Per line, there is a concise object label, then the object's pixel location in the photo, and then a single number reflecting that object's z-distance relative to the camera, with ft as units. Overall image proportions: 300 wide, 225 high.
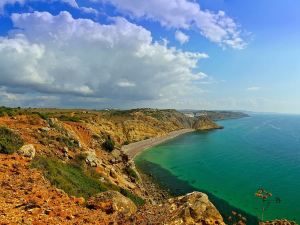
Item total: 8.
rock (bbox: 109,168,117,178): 115.35
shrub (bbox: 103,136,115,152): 166.41
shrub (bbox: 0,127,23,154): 68.29
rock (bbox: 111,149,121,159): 162.73
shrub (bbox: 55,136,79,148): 112.55
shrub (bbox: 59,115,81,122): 203.40
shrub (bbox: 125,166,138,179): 148.44
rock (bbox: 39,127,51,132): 113.53
